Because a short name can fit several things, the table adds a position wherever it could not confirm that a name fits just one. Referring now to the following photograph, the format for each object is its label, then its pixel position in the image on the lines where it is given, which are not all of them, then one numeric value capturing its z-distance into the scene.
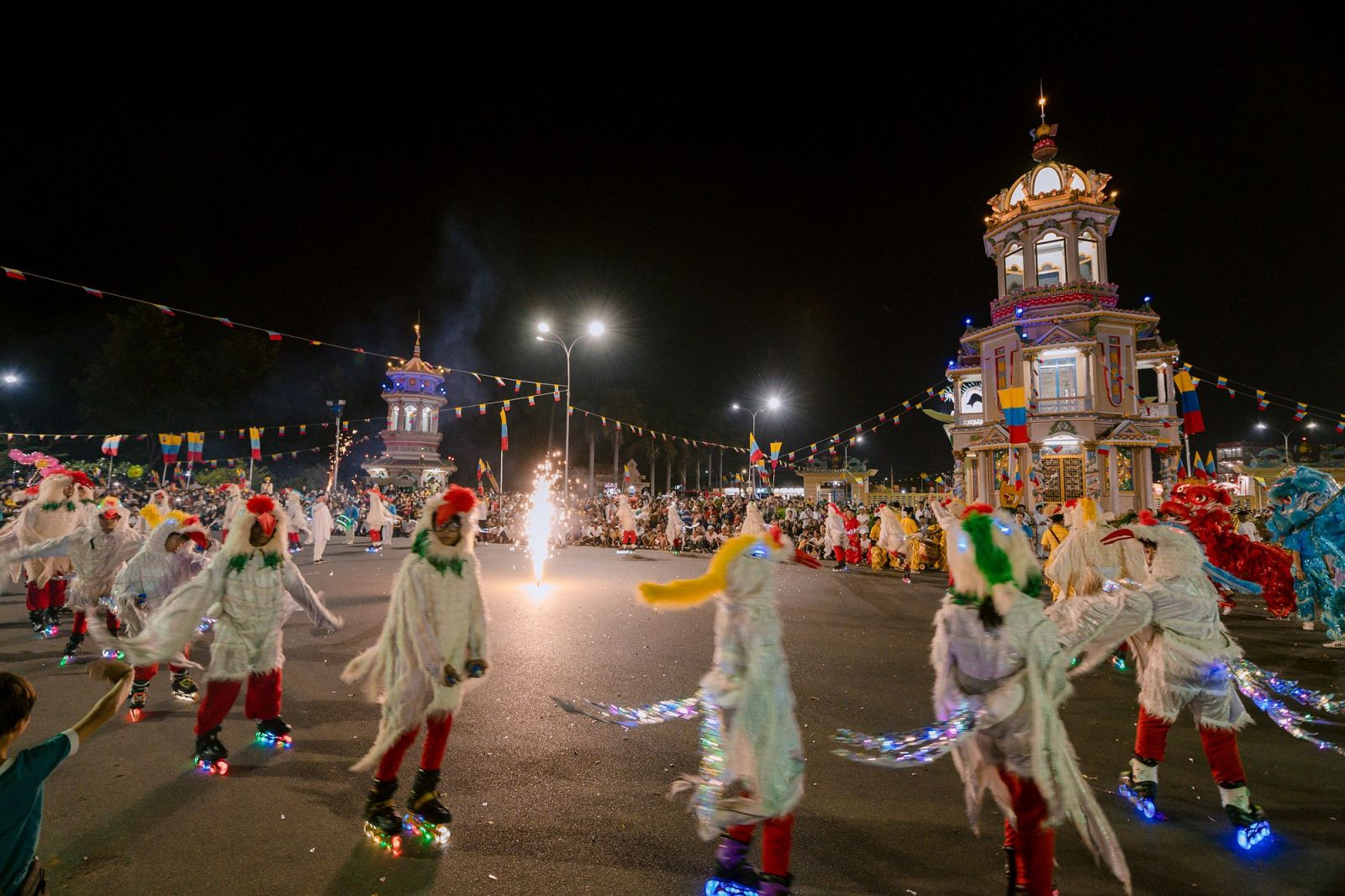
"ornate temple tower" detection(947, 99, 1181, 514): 28.72
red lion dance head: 7.82
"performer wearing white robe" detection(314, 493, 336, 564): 17.02
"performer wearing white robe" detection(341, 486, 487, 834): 3.46
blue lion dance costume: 8.36
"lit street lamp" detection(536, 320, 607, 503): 19.56
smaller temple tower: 48.00
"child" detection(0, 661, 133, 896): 1.93
